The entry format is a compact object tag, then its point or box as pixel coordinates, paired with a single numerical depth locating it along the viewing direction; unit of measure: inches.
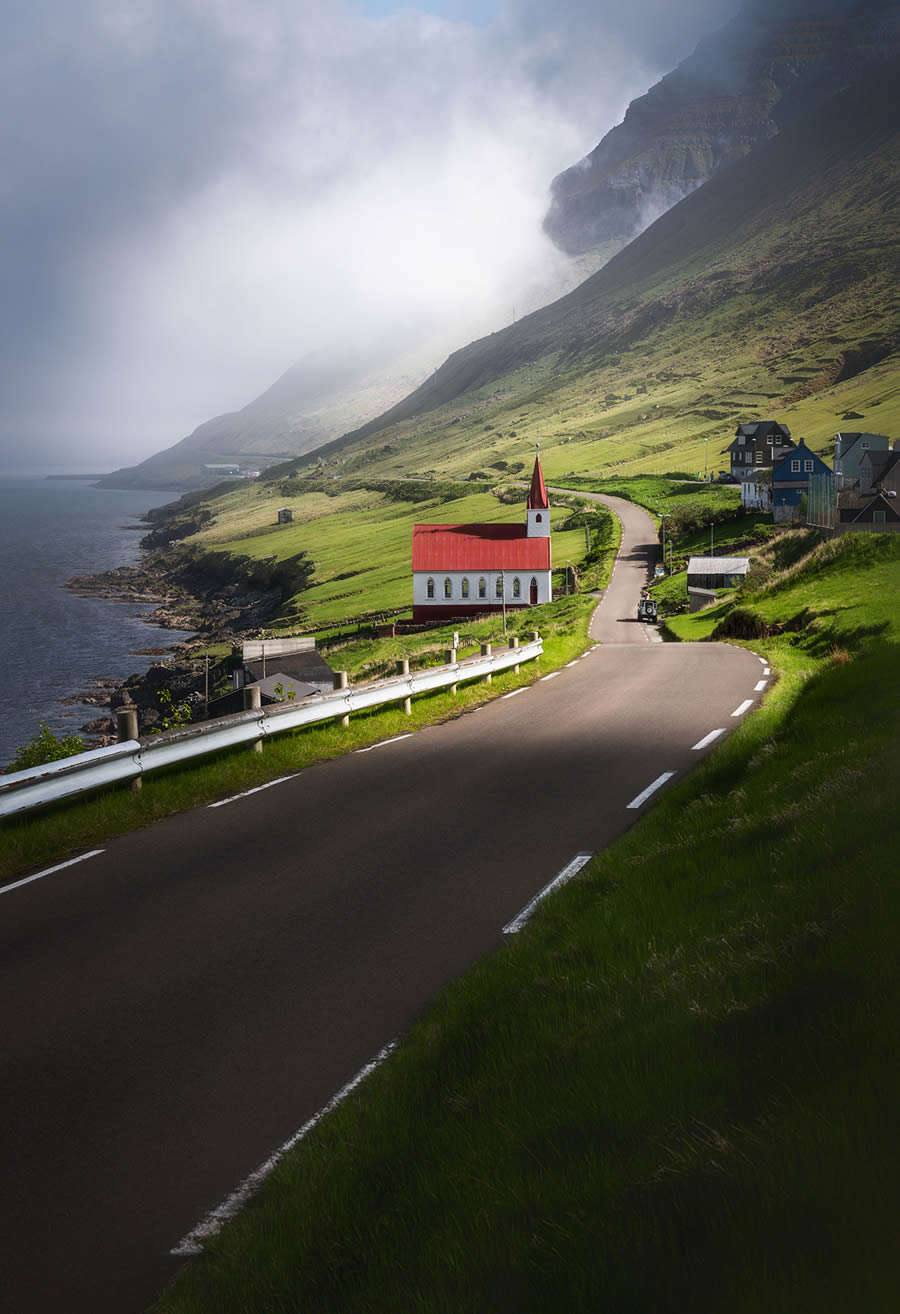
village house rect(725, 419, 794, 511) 5949.8
